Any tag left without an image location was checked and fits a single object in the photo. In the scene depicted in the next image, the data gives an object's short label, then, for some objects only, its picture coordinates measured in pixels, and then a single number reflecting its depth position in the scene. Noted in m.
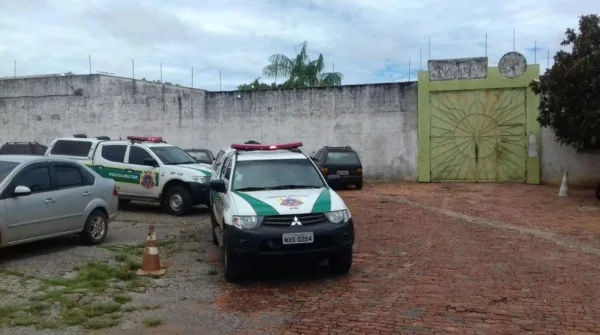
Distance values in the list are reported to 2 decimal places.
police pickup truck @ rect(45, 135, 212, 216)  14.59
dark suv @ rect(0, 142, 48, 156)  20.83
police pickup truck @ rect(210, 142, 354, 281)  7.63
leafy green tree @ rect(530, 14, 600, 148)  16.53
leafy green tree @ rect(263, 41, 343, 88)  31.45
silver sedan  8.77
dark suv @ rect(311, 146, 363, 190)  20.86
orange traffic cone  8.53
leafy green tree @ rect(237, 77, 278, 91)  38.75
